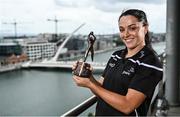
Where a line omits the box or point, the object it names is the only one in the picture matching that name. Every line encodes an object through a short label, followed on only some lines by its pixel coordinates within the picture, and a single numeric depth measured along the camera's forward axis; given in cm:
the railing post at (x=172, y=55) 338
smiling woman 106
